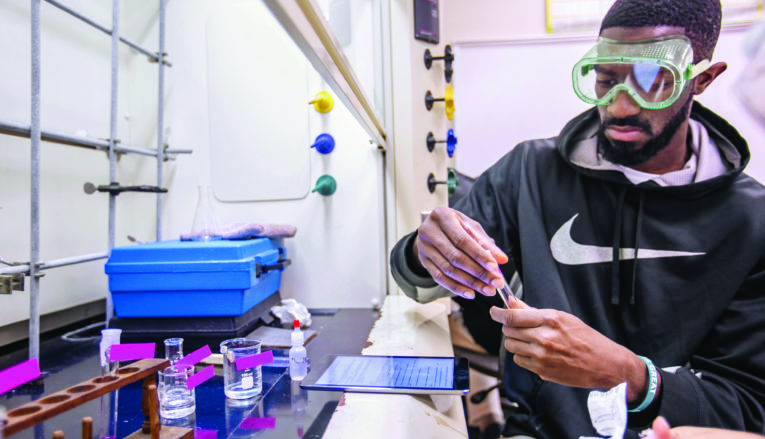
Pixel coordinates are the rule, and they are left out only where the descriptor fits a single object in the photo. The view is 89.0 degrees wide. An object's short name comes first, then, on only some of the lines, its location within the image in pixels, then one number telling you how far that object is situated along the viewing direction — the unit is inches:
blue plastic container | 39.6
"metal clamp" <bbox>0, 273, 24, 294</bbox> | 32.3
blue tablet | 28.5
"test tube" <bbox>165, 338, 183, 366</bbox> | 28.9
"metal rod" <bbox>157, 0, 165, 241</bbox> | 53.5
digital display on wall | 56.5
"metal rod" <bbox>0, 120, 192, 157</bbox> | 34.8
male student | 29.9
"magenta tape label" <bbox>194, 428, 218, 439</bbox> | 22.6
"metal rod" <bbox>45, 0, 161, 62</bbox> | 39.9
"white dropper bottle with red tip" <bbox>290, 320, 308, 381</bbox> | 32.3
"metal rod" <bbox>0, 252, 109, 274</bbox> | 33.5
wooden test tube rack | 12.6
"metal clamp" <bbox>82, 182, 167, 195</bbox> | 44.5
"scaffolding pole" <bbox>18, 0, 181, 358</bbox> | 34.3
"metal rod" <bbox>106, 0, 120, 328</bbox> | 44.9
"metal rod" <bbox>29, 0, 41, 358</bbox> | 34.2
